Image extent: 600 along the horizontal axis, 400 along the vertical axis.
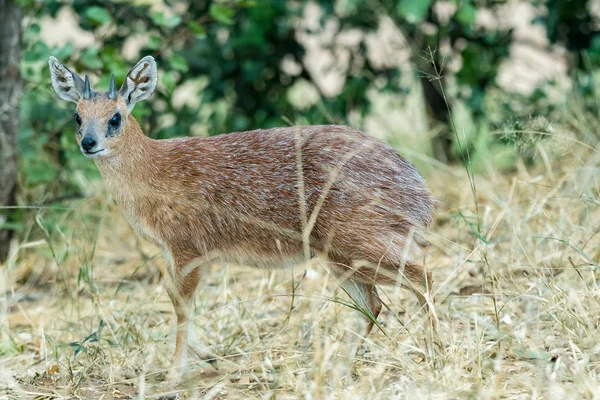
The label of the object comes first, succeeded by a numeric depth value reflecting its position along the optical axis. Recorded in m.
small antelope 8.12
